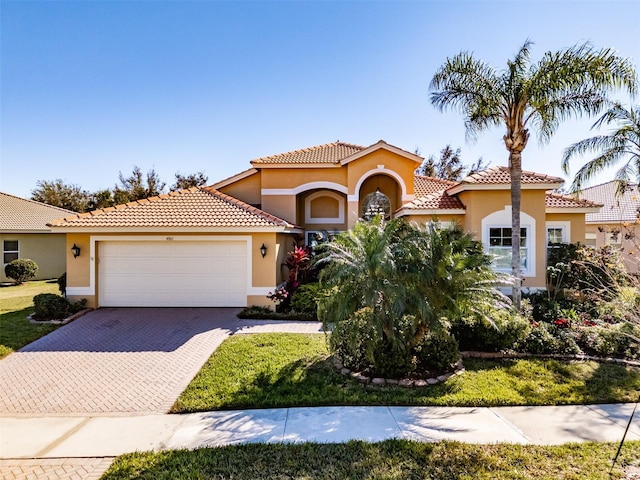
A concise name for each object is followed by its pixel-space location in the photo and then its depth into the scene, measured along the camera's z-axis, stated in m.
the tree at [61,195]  37.65
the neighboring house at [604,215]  25.06
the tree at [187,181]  34.78
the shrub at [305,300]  13.23
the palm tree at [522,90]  10.89
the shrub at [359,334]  6.87
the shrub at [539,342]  8.78
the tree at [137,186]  30.56
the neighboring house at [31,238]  22.41
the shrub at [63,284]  14.23
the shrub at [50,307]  11.74
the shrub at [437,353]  7.66
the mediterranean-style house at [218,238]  13.30
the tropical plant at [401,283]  6.66
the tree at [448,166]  38.16
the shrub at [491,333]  8.56
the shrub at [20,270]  20.95
